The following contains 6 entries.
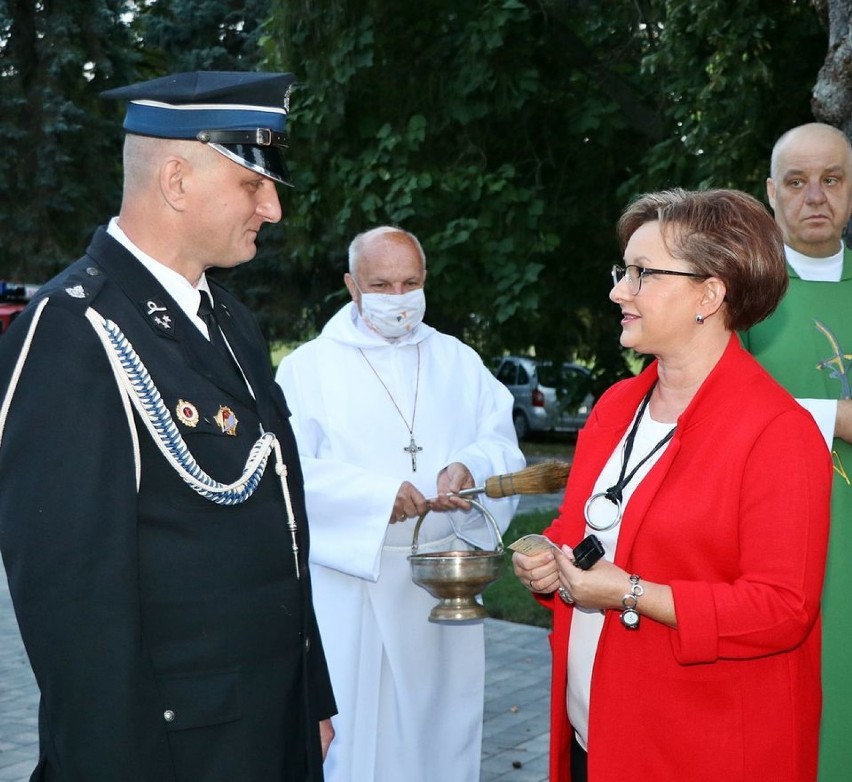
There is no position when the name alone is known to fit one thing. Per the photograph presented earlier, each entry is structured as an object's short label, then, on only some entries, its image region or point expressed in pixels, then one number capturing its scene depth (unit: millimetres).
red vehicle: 16188
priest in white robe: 4797
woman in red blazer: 2699
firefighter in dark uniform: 2307
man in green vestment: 3742
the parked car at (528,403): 25516
